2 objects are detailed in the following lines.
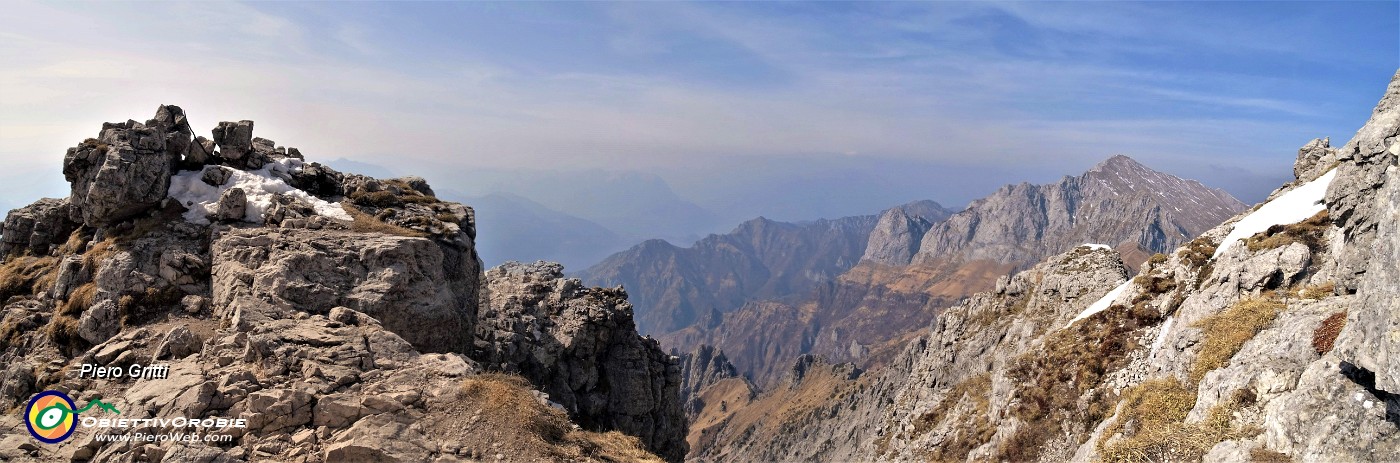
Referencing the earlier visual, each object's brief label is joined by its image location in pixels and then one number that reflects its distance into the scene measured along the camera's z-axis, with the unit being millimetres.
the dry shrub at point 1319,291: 21156
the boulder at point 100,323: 24422
